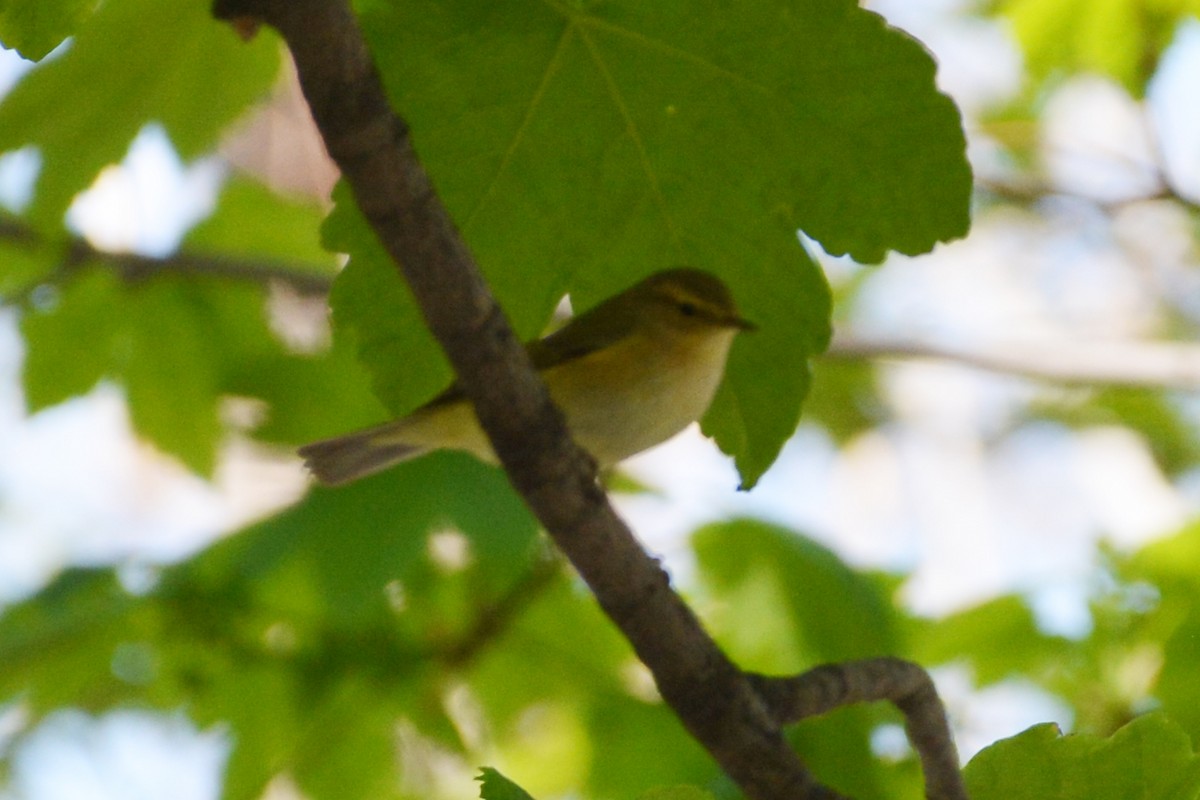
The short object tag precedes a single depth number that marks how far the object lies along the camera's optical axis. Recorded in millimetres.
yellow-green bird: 5707
